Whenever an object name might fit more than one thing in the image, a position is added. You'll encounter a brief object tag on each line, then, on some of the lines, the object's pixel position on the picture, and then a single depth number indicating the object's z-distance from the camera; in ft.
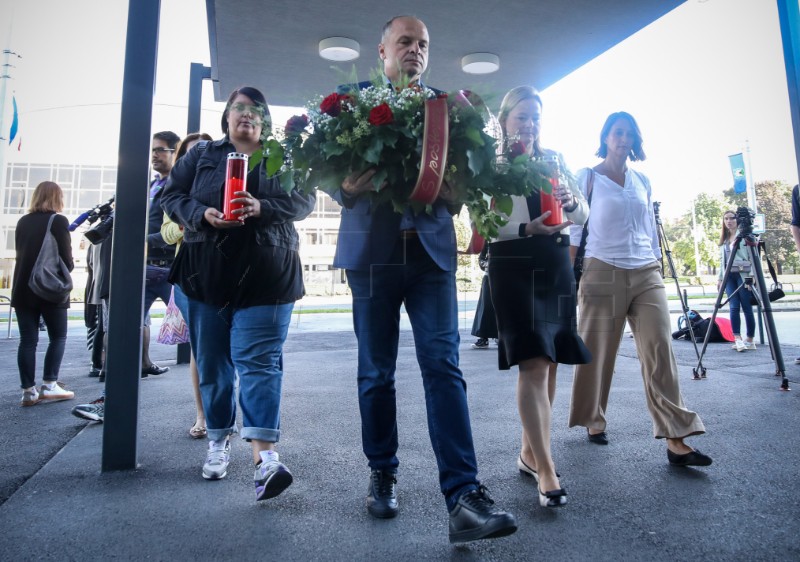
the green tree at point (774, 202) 149.40
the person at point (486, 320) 10.57
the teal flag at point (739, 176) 57.31
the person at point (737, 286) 27.55
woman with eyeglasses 9.00
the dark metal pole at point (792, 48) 10.31
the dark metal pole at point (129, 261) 9.87
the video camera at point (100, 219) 16.24
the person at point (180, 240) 11.21
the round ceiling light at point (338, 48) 22.86
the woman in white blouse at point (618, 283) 10.70
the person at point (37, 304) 16.53
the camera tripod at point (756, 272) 17.30
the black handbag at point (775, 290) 22.52
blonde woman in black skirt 8.57
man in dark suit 7.34
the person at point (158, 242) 14.25
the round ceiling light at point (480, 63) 24.47
